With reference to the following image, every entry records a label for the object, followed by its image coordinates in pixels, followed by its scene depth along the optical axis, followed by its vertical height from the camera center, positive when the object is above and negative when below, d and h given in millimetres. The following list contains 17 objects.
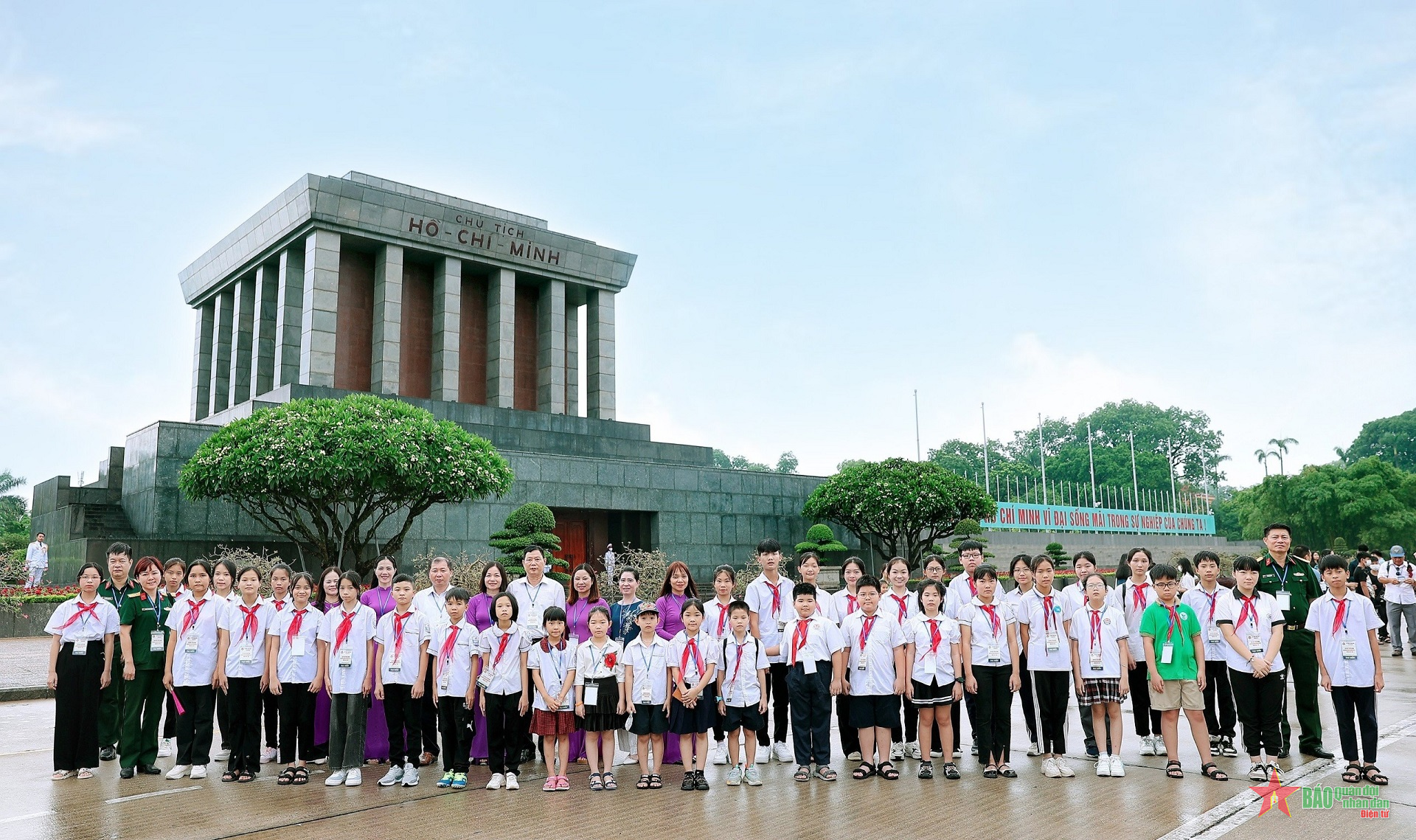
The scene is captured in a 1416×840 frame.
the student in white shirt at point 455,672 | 7234 -753
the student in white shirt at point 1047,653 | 7406 -725
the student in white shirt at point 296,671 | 7602 -753
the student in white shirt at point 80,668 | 7352 -686
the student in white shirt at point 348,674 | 7195 -758
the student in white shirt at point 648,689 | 7121 -884
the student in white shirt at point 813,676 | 7270 -851
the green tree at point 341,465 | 17484 +1930
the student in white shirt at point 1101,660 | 7191 -770
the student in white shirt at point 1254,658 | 7117 -773
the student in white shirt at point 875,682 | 7250 -894
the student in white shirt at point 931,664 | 7297 -779
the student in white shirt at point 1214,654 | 7492 -784
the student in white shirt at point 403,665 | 7422 -709
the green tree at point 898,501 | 26141 +1547
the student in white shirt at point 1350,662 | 6684 -773
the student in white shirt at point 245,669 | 7332 -723
